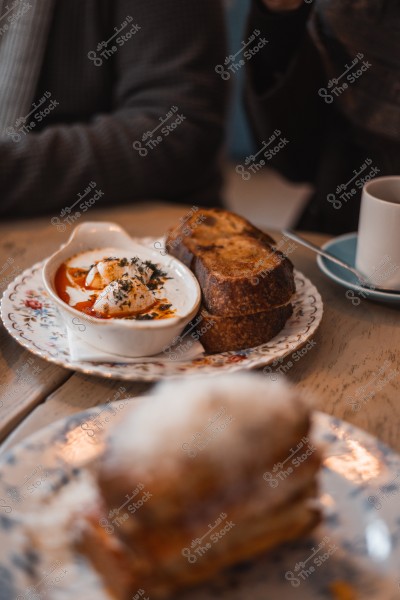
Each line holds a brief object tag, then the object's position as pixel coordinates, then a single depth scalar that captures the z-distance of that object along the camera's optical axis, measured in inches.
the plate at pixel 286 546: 20.1
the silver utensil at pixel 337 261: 39.8
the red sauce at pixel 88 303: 33.1
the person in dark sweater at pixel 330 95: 52.4
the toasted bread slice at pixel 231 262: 34.2
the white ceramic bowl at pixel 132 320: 31.0
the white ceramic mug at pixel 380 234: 37.3
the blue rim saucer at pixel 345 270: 38.6
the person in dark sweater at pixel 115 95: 54.7
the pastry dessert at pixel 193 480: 18.0
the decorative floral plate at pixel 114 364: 30.9
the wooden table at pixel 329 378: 29.6
